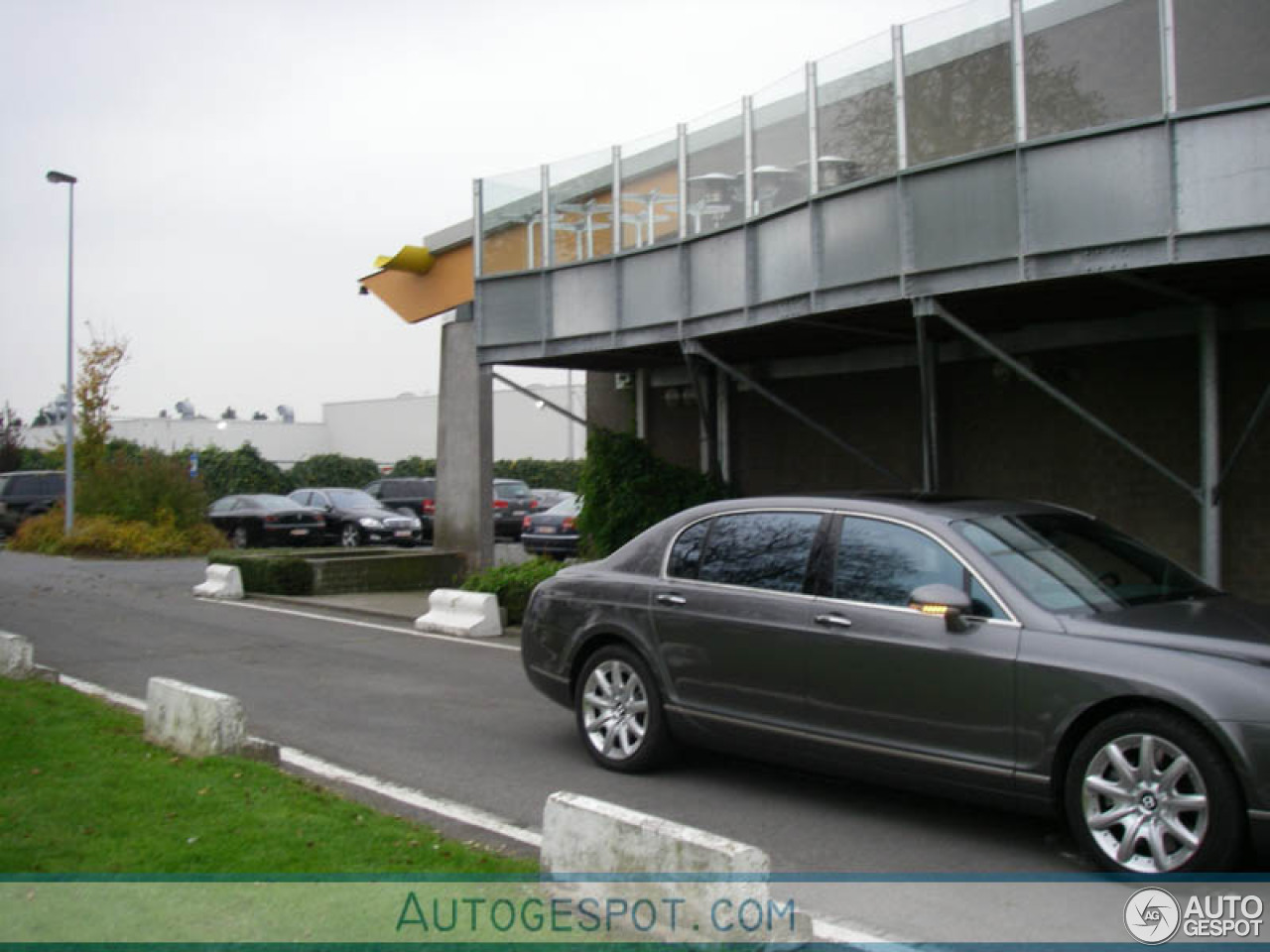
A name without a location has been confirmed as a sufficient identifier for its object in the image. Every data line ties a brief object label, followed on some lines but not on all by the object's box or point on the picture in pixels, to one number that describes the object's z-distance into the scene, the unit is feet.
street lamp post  95.71
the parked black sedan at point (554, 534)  76.95
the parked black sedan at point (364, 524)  98.48
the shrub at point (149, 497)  94.48
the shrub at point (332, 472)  155.33
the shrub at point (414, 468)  149.79
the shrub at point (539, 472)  144.66
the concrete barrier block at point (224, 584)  60.03
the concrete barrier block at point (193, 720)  22.56
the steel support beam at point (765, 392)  44.79
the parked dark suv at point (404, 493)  111.24
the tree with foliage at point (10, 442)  143.02
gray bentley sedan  16.31
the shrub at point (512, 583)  47.73
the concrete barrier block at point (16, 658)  31.42
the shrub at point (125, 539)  89.13
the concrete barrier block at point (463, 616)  45.73
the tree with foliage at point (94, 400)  107.14
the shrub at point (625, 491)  50.21
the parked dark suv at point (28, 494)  111.55
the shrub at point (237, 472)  143.84
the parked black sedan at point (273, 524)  96.12
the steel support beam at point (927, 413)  37.19
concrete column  67.41
